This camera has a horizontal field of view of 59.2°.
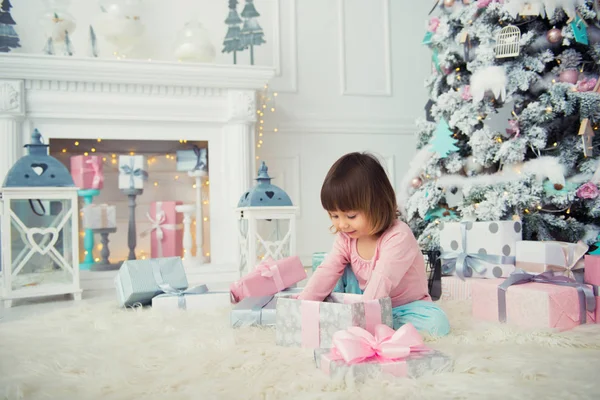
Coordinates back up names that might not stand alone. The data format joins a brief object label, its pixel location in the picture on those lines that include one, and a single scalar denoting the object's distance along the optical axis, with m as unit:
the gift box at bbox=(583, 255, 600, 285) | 1.62
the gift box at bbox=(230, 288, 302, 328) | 1.54
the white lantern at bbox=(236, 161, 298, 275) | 2.34
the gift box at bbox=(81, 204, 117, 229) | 2.93
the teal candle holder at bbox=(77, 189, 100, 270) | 2.90
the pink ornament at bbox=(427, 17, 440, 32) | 2.90
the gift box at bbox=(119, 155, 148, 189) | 3.02
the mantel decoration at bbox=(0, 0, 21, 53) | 2.86
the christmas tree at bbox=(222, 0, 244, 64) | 3.22
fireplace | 2.79
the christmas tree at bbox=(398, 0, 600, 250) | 2.34
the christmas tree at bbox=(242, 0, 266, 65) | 3.23
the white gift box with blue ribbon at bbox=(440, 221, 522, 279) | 2.02
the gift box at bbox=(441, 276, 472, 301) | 2.01
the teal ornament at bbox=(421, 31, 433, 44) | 2.98
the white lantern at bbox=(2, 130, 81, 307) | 2.17
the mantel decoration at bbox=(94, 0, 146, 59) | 3.05
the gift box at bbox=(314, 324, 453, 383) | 1.04
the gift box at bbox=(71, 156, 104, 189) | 2.95
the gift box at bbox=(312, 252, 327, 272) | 2.13
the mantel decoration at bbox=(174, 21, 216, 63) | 3.11
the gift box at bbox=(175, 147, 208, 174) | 3.15
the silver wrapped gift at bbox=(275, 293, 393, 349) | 1.23
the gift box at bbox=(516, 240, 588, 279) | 1.85
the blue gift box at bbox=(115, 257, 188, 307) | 2.00
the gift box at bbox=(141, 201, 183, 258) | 3.04
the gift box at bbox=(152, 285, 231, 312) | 1.91
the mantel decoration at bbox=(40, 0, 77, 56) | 2.96
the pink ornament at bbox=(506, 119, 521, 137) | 2.45
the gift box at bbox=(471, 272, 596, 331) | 1.50
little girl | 1.42
